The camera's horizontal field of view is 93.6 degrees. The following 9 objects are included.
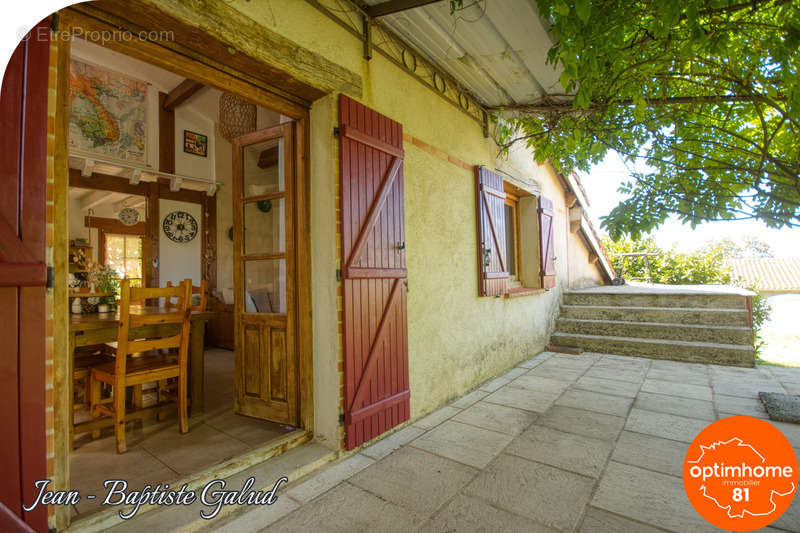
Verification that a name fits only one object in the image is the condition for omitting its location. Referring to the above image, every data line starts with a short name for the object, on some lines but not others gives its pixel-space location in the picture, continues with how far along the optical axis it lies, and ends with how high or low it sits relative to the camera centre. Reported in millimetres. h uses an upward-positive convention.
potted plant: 3164 -59
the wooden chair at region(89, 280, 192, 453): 2341 -608
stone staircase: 4477 -758
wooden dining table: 2406 -397
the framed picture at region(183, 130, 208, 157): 6492 +2300
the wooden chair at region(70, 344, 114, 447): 2611 -642
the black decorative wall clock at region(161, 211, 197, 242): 6336 +826
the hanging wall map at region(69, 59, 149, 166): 5199 +2365
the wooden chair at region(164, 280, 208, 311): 3422 -220
